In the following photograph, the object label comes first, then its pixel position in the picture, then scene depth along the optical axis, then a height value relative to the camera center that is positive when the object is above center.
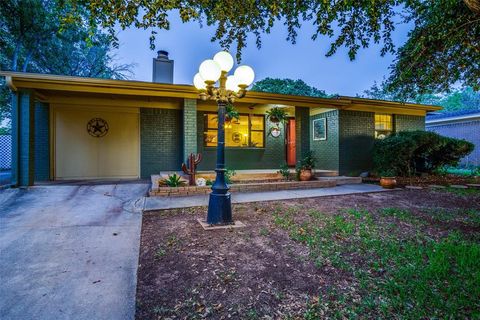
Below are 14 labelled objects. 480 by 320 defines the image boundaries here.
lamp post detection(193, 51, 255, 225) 3.85 +1.04
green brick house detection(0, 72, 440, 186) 6.34 +1.03
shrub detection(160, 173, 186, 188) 6.25 -0.56
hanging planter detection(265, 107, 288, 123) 9.17 +1.59
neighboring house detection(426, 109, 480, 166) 14.05 +1.89
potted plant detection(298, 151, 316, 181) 7.76 -0.32
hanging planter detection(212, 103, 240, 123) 8.00 +1.45
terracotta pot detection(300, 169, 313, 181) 7.75 -0.47
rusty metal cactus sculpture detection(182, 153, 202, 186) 6.50 -0.19
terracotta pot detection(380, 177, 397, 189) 7.40 -0.71
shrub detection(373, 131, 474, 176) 8.34 +0.24
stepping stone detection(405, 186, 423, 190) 7.38 -0.86
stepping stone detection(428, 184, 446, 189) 7.44 -0.84
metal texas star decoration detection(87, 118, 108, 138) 8.32 +1.06
